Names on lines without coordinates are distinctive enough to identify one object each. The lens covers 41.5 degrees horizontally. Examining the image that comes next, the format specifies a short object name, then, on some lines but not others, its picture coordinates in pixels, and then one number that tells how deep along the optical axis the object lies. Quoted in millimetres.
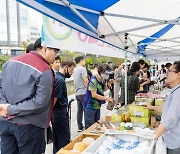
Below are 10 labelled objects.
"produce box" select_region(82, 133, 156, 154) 1741
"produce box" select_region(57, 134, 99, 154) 1800
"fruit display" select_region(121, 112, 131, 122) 2948
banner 1839
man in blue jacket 1898
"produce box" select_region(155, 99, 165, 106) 3864
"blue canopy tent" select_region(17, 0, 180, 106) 1898
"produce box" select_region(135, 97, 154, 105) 3945
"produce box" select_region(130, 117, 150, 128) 2783
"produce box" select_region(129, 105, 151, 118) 2889
